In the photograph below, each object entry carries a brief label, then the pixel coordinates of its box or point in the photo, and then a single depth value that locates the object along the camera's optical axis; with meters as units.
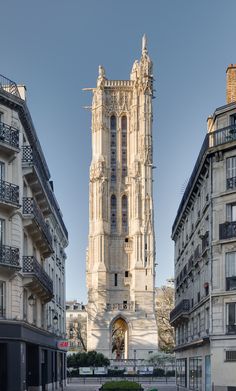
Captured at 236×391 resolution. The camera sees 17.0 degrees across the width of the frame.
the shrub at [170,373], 99.44
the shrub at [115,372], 99.18
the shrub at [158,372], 99.62
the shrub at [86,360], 110.56
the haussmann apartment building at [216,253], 38.19
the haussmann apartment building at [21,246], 33.81
